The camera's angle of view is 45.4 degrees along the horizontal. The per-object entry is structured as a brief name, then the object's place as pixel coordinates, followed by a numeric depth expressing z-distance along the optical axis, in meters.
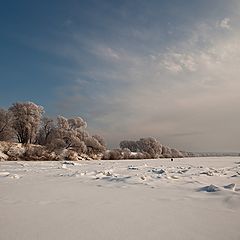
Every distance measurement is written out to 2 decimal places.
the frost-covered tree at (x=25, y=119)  44.38
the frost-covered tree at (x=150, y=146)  76.75
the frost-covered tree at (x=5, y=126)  40.78
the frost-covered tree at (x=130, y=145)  84.15
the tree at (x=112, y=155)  51.00
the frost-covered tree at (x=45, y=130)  49.97
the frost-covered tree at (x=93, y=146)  50.00
